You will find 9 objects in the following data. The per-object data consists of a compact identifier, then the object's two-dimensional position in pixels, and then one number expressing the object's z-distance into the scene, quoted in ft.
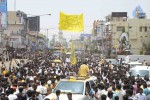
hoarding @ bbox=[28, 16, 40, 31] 273.66
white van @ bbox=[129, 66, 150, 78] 76.07
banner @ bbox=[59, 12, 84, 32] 86.74
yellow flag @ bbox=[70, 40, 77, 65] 82.07
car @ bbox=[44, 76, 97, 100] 41.64
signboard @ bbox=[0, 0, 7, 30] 108.37
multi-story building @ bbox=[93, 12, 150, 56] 268.82
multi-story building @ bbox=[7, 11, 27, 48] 309.59
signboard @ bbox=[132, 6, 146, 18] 317.22
